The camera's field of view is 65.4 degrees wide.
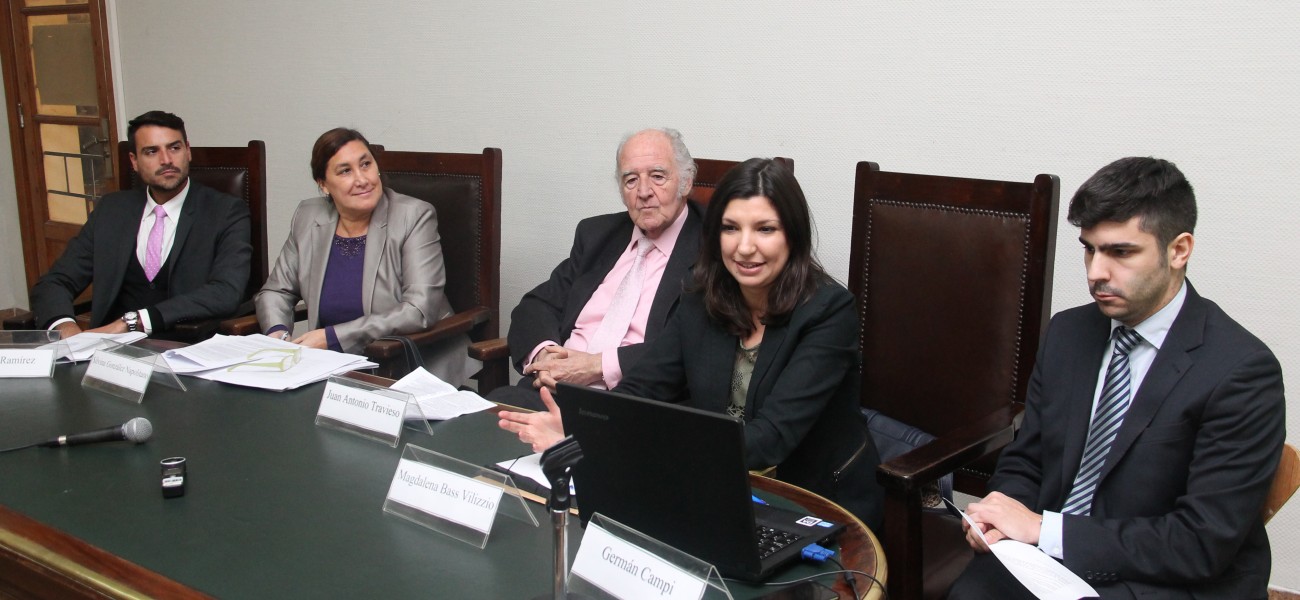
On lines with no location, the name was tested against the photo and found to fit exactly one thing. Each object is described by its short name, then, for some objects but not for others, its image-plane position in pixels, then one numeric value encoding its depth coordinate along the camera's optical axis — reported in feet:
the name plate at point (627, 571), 3.65
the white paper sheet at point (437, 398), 6.55
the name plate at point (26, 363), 7.43
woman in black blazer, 6.26
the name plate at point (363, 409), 6.04
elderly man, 8.80
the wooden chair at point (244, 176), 11.46
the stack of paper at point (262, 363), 7.25
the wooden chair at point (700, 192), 9.08
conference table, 4.31
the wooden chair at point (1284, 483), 5.00
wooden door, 16.97
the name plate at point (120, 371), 6.86
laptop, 3.89
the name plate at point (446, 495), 4.61
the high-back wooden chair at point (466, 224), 10.19
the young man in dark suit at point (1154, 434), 4.89
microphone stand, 3.64
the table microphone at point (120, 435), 5.95
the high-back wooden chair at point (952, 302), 6.93
